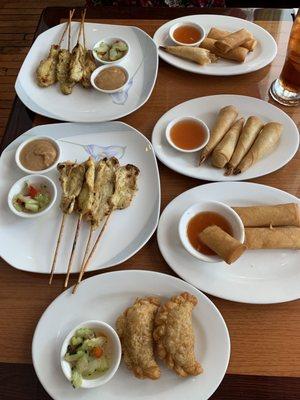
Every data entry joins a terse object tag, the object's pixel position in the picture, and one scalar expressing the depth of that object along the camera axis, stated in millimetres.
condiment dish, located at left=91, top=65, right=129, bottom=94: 555
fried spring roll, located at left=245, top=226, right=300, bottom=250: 424
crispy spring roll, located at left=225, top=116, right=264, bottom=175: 486
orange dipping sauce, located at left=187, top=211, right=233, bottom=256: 428
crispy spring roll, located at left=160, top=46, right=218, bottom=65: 572
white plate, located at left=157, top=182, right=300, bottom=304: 402
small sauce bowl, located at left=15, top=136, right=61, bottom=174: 491
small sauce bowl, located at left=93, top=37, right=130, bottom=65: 588
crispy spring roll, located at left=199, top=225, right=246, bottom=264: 401
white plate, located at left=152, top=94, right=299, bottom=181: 483
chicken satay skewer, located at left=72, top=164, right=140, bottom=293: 461
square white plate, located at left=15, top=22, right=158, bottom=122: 550
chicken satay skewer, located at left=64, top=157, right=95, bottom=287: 454
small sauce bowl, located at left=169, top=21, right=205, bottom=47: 594
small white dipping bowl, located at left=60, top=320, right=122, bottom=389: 349
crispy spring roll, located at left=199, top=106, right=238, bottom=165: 496
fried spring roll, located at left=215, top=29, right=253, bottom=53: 561
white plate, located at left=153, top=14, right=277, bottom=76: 571
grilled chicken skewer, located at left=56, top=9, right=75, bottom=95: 570
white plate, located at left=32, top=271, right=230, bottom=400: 358
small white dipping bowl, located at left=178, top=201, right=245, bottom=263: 413
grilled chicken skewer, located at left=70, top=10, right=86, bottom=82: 565
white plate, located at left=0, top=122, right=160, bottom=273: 436
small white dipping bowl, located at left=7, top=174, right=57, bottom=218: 454
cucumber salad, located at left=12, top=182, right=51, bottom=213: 460
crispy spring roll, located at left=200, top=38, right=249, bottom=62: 569
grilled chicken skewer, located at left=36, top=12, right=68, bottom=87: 573
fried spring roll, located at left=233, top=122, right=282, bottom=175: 483
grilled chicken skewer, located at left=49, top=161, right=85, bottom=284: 461
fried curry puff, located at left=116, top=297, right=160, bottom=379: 358
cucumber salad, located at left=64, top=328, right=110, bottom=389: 353
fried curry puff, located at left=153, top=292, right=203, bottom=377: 356
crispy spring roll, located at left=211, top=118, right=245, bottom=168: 483
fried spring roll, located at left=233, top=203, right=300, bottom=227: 437
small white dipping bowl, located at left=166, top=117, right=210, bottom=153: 496
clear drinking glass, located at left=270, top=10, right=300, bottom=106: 496
